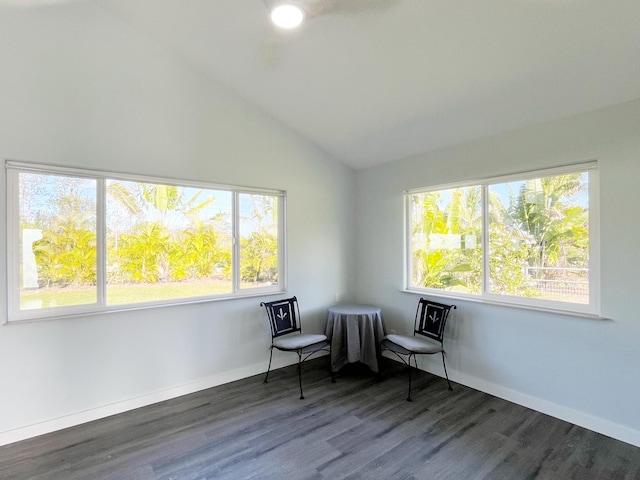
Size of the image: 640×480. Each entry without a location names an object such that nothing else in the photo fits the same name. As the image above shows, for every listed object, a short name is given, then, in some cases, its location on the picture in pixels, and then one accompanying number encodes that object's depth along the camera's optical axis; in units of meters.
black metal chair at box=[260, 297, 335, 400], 3.18
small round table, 3.42
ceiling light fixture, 1.88
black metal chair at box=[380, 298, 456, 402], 3.02
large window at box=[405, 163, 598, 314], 2.57
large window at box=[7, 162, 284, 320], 2.45
